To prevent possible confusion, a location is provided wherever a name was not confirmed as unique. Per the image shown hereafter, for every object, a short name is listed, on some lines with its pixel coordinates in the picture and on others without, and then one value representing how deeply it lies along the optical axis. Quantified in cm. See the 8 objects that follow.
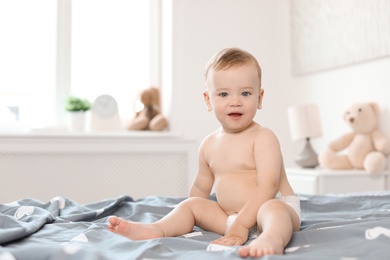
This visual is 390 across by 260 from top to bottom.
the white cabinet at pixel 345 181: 269
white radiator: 323
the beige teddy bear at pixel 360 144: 273
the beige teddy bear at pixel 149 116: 359
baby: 128
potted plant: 346
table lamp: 301
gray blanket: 96
